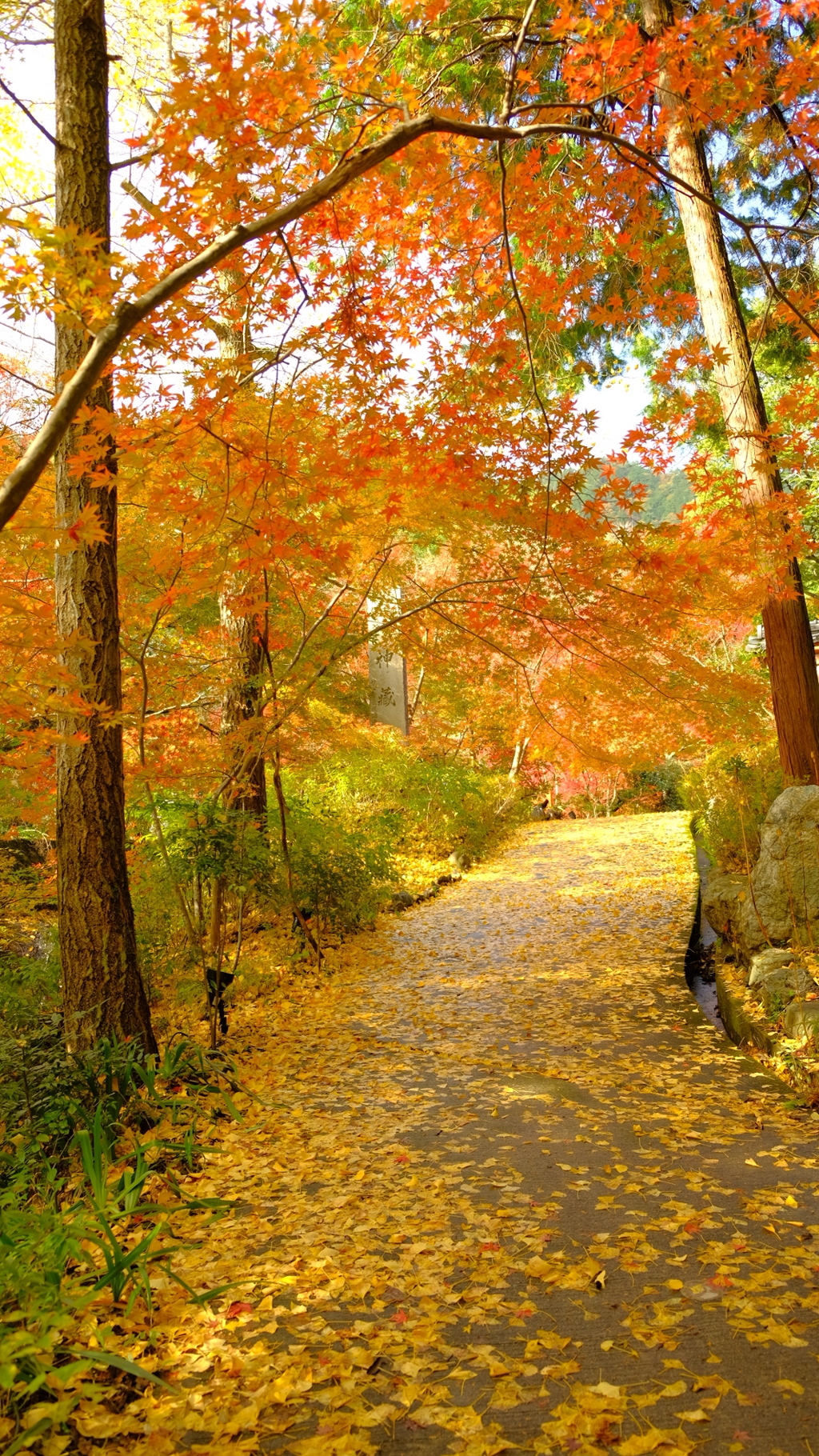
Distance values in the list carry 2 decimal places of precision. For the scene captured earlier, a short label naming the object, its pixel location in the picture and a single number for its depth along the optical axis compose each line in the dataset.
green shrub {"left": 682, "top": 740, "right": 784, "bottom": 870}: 7.61
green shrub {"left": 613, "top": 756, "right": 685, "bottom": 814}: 16.98
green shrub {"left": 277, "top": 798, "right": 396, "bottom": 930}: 7.14
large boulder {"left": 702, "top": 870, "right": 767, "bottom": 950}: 6.32
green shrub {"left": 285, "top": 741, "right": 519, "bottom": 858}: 11.11
